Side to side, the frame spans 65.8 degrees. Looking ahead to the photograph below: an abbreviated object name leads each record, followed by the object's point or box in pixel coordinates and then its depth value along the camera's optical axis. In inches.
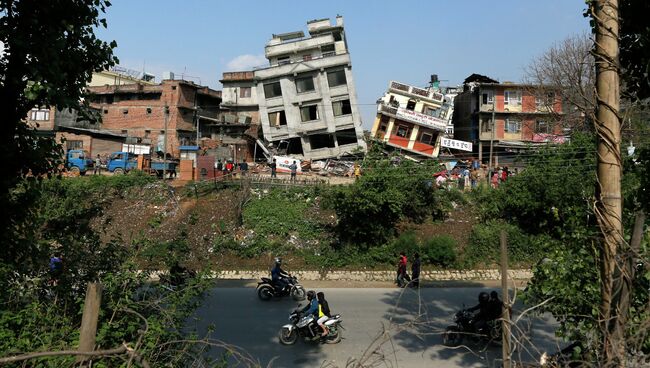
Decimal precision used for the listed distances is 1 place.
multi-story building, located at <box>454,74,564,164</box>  1574.8
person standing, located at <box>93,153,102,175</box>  1306.6
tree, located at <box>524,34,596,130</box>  1141.3
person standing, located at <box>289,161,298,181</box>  1076.3
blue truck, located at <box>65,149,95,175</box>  1314.0
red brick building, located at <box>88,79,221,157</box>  1700.3
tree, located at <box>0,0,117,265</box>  247.0
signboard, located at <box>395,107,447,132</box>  1568.7
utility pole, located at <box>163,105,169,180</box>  1164.9
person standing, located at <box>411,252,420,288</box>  643.5
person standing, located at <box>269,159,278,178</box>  1146.5
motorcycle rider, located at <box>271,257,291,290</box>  569.3
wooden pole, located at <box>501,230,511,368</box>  130.3
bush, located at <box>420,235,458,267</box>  766.5
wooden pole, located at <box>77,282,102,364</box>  113.6
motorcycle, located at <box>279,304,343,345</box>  405.7
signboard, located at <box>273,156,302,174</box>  1395.5
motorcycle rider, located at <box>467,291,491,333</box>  395.2
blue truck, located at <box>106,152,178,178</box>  1300.4
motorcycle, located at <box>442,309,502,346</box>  396.2
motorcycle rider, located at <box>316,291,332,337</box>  403.9
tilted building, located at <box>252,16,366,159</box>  1555.1
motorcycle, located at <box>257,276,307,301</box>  571.8
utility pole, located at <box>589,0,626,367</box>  134.2
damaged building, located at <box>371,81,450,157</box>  1574.8
